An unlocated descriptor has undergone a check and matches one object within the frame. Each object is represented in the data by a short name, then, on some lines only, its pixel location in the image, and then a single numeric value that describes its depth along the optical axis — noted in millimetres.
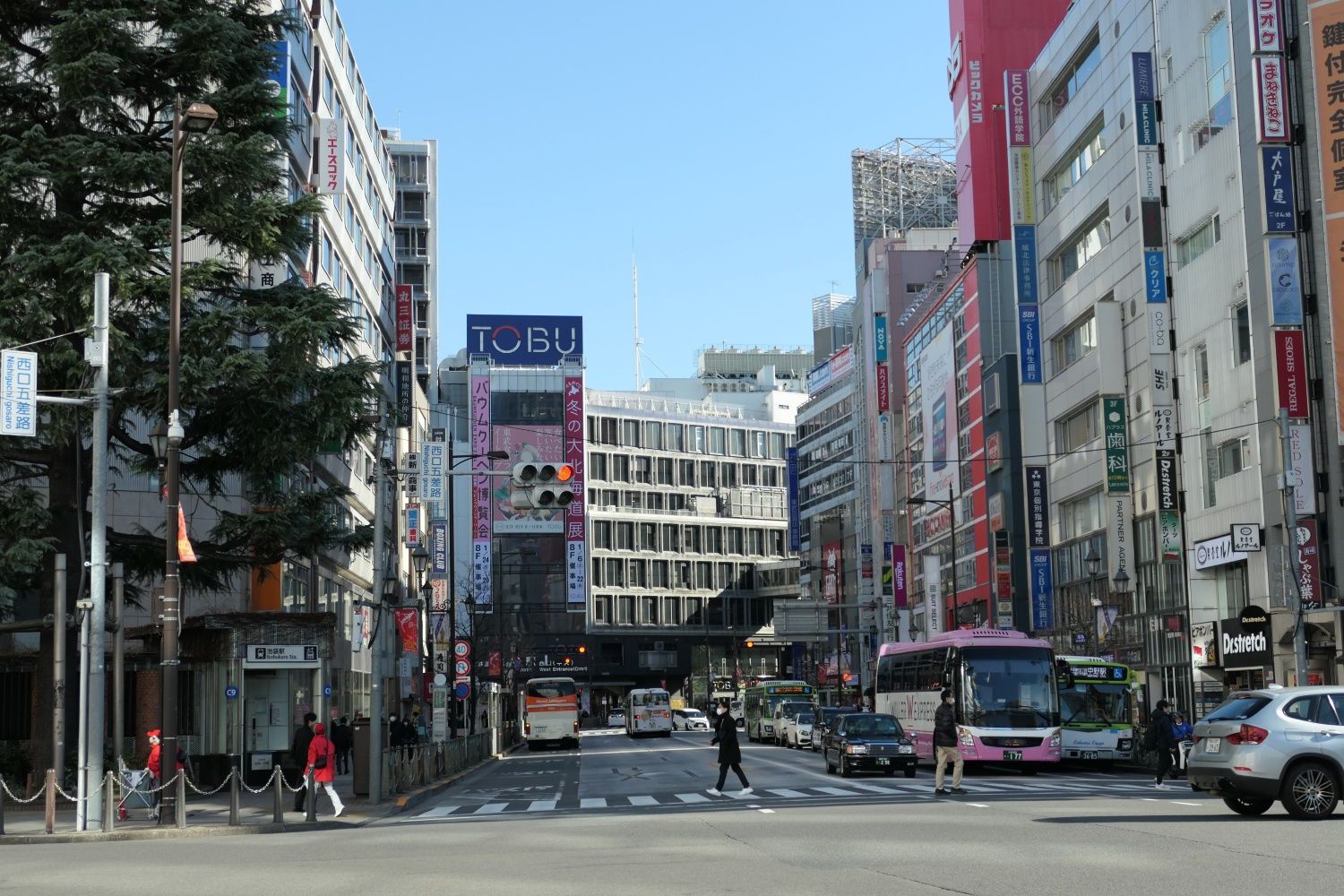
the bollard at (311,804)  28203
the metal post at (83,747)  26250
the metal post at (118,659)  28094
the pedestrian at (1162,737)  34719
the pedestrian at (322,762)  29328
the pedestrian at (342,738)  48428
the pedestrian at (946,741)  29438
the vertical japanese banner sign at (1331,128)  44656
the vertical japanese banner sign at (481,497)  127812
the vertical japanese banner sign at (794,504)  135875
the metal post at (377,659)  33250
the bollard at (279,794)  27516
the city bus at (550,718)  78000
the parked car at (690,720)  117000
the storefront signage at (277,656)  39594
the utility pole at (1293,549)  40844
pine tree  30516
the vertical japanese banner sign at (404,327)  89812
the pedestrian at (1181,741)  38812
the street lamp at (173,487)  26250
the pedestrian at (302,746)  31594
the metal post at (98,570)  26359
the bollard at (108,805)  25641
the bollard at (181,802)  26266
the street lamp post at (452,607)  63531
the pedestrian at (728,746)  32250
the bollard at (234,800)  26984
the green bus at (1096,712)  43406
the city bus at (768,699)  76375
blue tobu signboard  142250
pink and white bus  40219
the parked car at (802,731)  67812
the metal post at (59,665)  26969
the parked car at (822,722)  61906
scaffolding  130250
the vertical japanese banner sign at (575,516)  139875
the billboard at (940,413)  92812
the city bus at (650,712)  97188
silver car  20609
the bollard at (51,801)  25359
